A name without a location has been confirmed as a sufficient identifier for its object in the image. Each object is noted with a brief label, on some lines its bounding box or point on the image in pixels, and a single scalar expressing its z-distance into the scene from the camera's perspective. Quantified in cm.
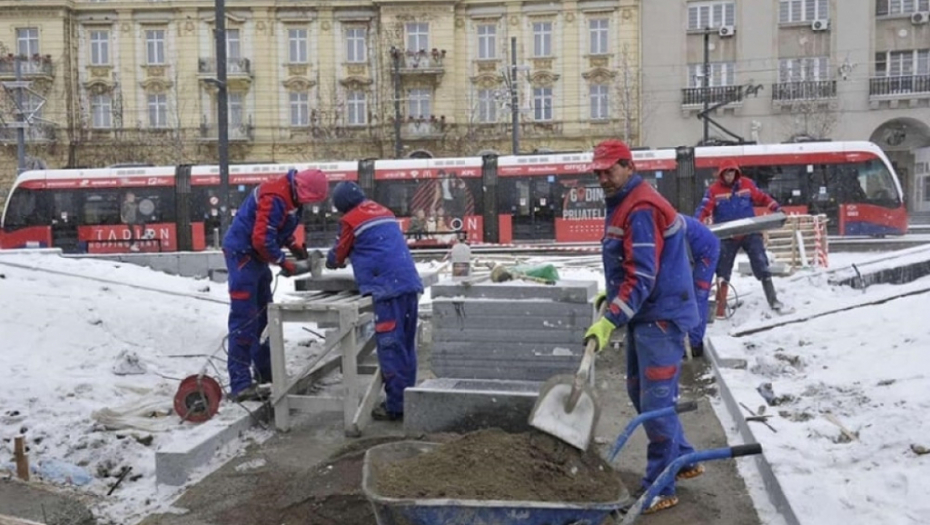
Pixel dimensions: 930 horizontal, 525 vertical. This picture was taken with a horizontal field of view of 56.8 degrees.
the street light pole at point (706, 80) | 3114
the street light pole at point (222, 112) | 1541
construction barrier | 1455
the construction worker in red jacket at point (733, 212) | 1015
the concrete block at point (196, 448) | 533
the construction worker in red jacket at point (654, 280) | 466
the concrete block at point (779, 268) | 1178
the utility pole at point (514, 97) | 3135
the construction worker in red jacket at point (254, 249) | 679
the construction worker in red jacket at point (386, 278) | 649
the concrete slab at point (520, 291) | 708
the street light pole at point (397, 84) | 3719
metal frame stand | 624
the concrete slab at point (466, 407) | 564
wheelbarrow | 367
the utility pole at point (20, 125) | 2695
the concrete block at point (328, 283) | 718
